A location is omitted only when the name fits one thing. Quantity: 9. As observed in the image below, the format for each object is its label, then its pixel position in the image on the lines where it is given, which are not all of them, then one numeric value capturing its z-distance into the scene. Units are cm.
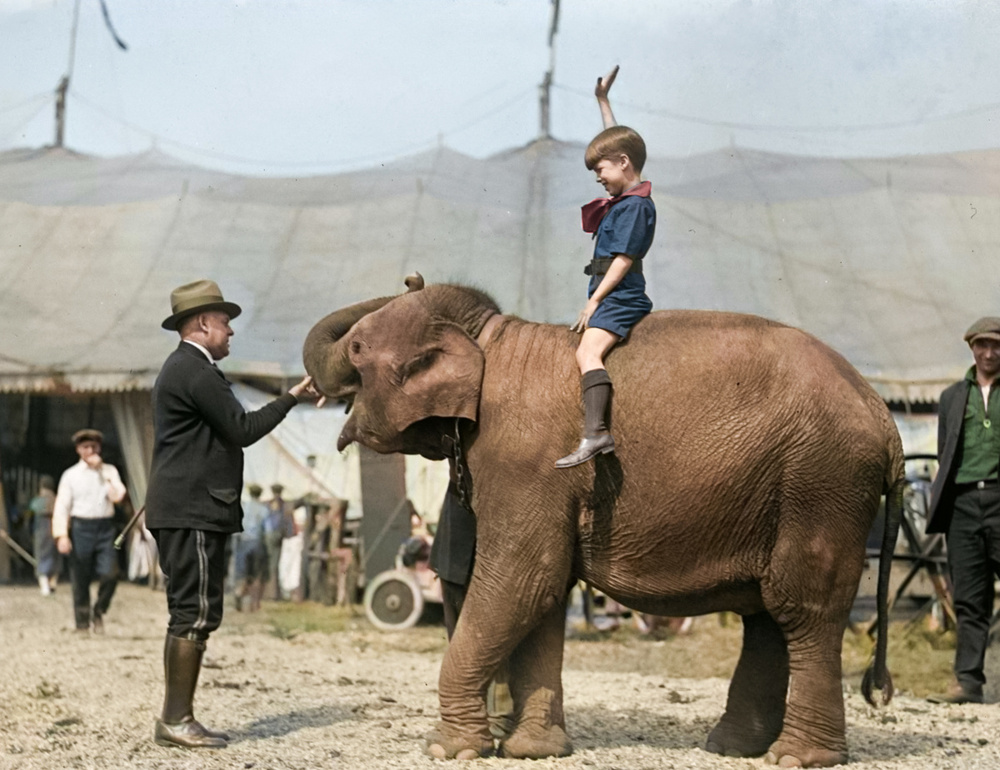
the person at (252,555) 1469
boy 588
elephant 577
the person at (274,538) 1475
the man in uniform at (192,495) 621
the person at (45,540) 1659
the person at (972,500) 860
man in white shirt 1243
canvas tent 1427
